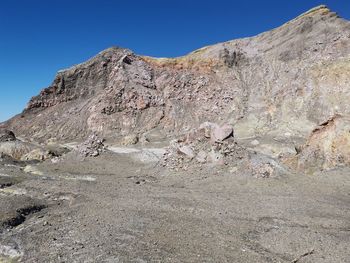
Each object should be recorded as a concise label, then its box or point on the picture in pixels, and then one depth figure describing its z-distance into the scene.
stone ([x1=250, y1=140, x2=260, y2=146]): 45.14
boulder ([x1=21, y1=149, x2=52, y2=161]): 41.44
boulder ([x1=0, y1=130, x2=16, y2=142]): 49.41
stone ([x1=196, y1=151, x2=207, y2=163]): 31.78
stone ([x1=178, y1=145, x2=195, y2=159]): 32.68
